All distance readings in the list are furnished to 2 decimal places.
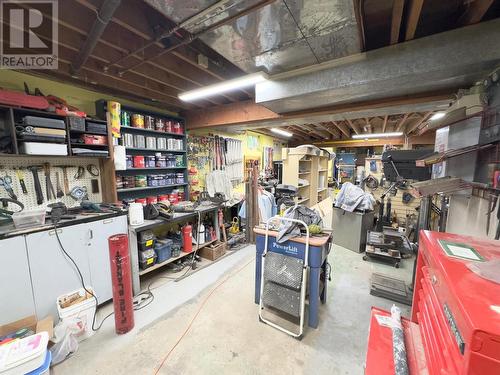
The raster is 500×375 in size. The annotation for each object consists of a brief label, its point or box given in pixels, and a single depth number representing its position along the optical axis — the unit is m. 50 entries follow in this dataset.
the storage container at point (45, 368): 1.36
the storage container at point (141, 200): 3.35
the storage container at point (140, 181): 3.33
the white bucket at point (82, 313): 1.82
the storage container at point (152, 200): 3.48
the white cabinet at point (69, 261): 1.86
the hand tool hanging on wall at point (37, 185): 2.32
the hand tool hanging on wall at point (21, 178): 2.24
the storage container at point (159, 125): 3.51
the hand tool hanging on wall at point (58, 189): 2.52
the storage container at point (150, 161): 3.40
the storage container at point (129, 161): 3.20
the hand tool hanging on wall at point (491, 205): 1.47
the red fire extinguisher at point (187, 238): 3.26
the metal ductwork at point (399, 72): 1.54
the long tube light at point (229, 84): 2.23
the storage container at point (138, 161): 3.25
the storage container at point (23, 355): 1.29
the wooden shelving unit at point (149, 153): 3.16
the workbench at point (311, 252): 1.96
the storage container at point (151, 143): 3.38
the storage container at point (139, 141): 3.24
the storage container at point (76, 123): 2.36
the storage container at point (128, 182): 3.16
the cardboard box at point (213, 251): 3.46
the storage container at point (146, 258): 2.71
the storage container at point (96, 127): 2.54
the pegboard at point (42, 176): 2.19
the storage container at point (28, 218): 1.84
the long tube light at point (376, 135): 6.08
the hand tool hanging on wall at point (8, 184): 2.12
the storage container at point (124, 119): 3.06
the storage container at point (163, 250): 2.92
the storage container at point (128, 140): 3.10
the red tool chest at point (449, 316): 0.41
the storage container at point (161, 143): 3.53
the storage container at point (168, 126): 3.66
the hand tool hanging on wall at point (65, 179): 2.59
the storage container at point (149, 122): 3.36
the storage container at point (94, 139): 2.52
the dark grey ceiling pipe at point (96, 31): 1.29
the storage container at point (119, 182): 3.06
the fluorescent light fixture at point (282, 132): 5.85
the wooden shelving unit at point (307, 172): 5.51
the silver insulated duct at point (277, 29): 1.31
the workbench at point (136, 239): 2.53
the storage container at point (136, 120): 3.20
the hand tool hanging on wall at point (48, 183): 2.41
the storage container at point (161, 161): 3.54
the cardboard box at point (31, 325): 1.65
